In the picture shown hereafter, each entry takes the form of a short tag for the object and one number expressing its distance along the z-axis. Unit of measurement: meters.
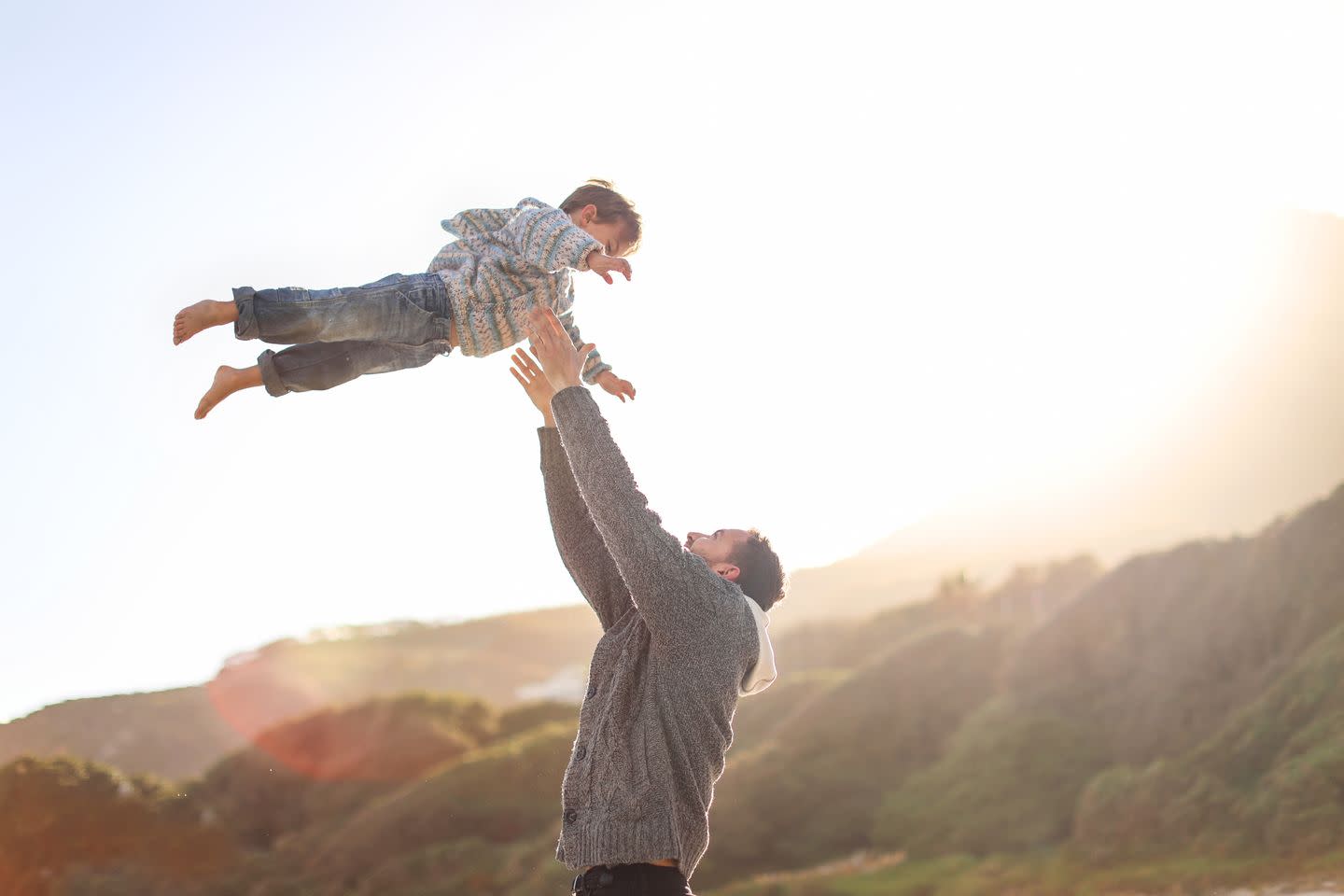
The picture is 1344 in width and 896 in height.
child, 2.78
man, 2.12
